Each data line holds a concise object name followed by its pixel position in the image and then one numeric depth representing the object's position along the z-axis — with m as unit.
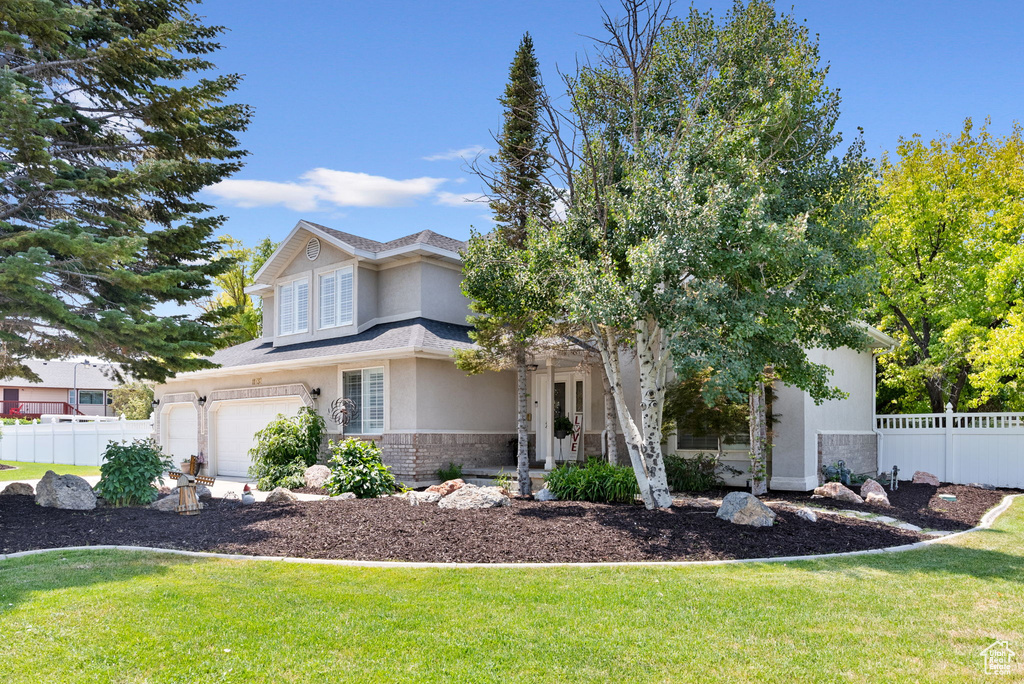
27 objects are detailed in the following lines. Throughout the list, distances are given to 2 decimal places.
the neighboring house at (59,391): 51.41
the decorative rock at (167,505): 11.23
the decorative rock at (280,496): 12.08
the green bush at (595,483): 11.67
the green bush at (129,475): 11.48
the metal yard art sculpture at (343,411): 16.19
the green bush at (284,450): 15.05
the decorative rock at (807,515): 10.01
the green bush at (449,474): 15.36
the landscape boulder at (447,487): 12.73
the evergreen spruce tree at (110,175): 9.55
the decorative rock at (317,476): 14.30
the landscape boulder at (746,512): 9.39
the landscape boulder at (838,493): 12.30
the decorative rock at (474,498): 11.03
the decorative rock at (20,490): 12.16
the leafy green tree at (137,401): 35.88
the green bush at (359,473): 12.92
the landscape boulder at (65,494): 11.01
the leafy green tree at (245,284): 33.12
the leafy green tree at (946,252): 20.38
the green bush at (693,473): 13.58
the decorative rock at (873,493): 12.20
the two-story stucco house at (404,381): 15.20
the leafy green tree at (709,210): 8.88
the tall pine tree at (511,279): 11.34
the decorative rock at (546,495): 12.15
